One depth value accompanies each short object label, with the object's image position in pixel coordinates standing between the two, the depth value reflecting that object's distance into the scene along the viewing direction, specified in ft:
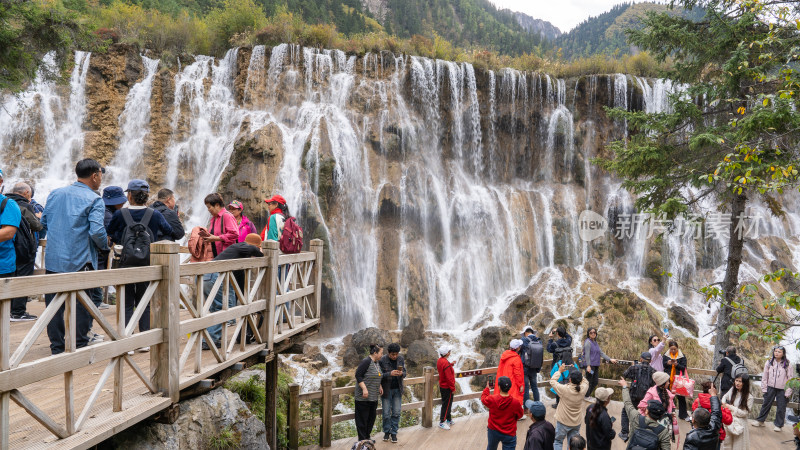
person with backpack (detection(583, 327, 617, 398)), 31.66
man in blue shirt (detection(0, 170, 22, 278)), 14.78
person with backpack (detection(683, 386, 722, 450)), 18.75
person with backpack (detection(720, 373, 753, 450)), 21.94
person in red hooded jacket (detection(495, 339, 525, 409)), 24.17
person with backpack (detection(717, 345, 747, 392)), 28.55
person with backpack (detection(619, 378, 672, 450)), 18.02
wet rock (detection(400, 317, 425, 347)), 56.08
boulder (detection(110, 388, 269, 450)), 13.87
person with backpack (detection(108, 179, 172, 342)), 16.11
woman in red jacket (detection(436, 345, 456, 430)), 27.04
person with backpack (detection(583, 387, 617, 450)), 20.02
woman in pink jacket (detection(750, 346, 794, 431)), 29.89
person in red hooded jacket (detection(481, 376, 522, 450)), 20.40
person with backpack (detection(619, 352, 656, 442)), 25.00
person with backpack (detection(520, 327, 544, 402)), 29.58
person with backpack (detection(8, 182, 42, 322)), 18.97
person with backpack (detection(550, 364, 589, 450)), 21.61
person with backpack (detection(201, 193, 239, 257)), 19.57
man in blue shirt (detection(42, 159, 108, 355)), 14.62
